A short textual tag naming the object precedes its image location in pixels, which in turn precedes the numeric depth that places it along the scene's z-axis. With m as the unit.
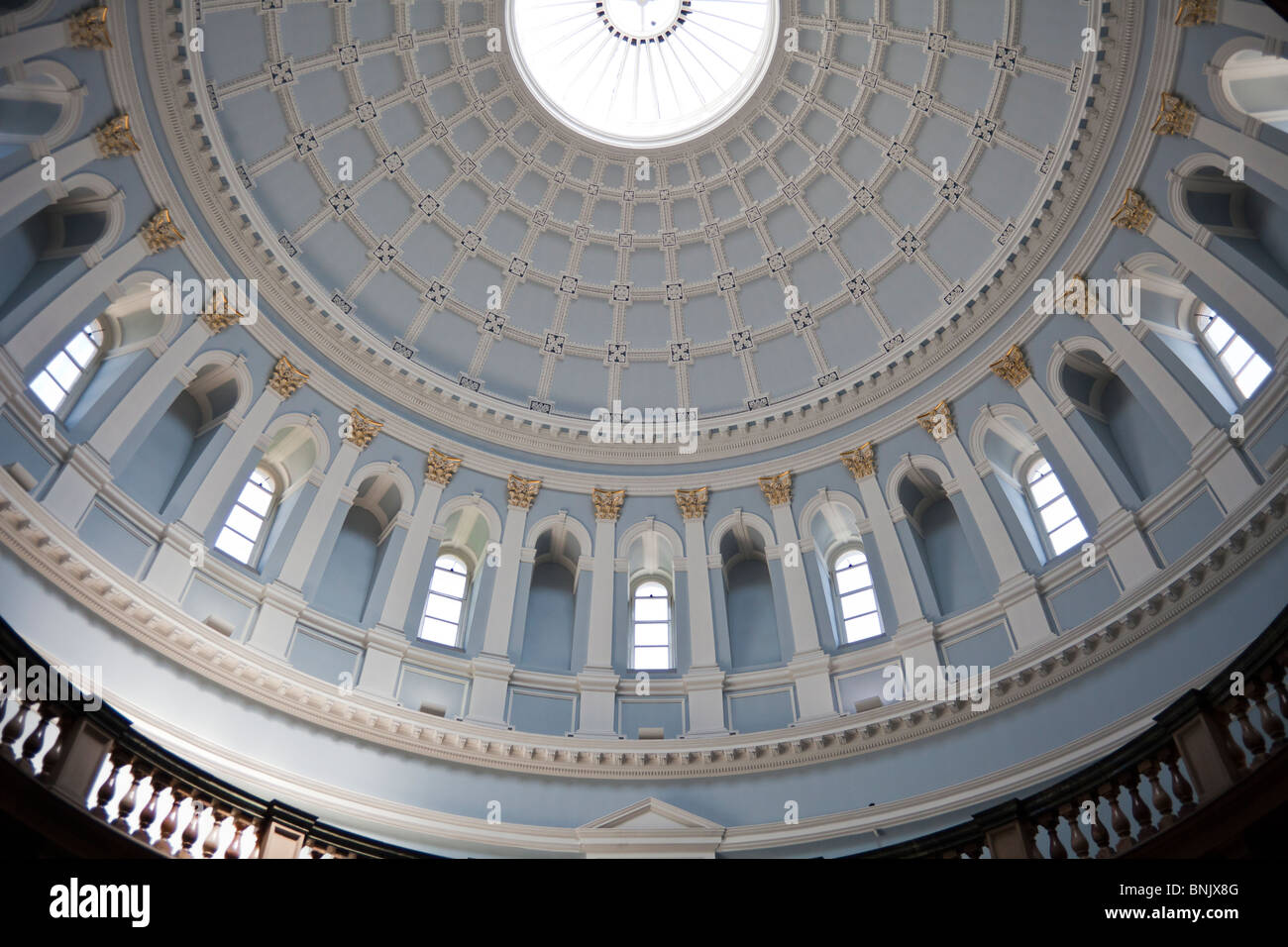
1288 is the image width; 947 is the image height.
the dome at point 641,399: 19.12
